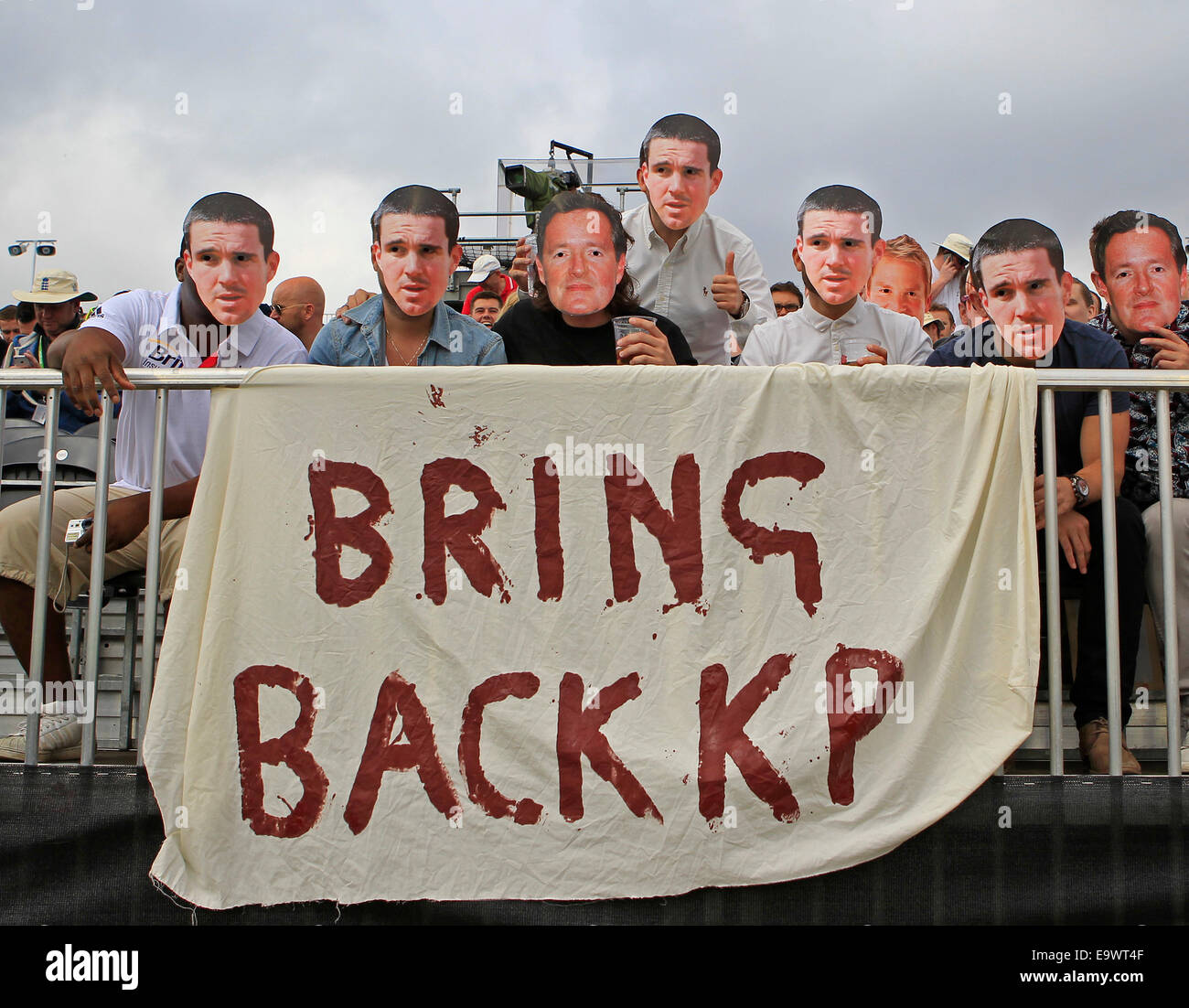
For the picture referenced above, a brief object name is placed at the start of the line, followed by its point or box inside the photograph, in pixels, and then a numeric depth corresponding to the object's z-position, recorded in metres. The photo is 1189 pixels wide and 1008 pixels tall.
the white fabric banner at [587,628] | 2.95
